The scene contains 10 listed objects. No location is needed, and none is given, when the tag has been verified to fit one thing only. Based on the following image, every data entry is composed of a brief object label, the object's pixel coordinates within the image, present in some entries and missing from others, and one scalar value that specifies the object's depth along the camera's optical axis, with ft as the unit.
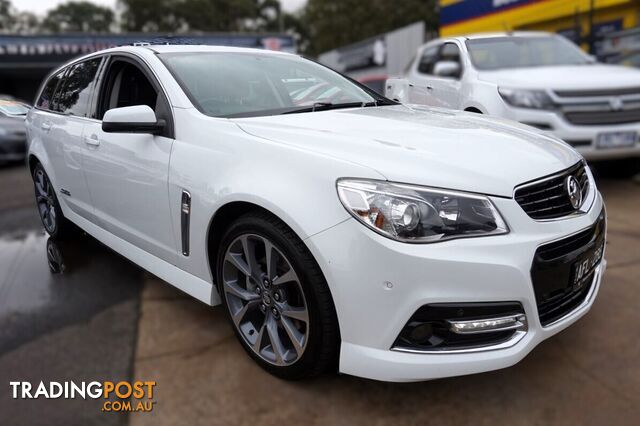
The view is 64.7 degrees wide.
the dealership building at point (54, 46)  78.33
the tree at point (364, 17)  102.99
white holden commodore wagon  5.78
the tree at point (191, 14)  163.32
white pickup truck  15.19
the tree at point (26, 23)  197.38
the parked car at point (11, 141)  32.12
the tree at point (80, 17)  172.86
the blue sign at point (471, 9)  48.29
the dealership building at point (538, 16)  37.24
